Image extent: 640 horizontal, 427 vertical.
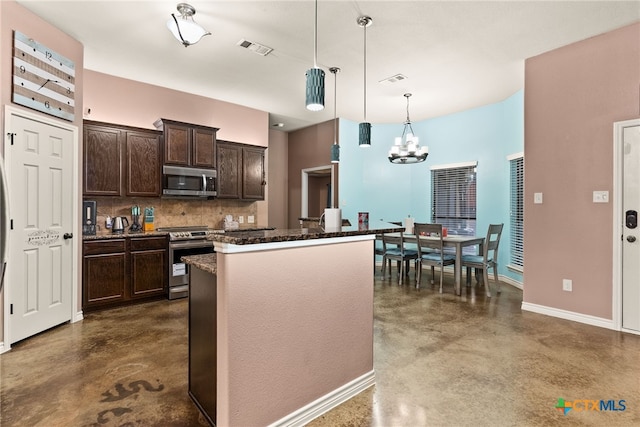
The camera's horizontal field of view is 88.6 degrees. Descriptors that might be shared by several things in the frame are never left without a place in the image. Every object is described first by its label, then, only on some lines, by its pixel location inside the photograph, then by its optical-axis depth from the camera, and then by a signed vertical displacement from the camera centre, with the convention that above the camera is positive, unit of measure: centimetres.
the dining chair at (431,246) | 468 -49
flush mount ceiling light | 271 +155
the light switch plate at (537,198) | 379 +17
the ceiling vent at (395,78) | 432 +180
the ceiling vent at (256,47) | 348 +180
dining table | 454 -45
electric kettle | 420 -17
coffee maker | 393 -7
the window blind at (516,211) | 504 +3
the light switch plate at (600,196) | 332 +17
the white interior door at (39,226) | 282 -13
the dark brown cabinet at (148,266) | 402 -68
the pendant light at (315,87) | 208 +80
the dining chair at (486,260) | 443 -66
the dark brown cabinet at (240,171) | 511 +67
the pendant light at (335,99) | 415 +180
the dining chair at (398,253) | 516 -65
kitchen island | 157 -62
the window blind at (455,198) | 600 +29
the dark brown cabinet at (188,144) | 439 +96
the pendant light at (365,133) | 360 +87
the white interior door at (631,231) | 315 -17
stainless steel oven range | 422 -51
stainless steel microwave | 441 +43
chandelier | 468 +87
